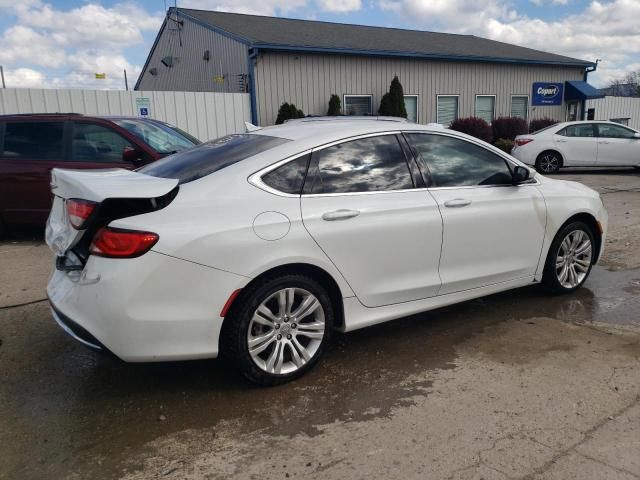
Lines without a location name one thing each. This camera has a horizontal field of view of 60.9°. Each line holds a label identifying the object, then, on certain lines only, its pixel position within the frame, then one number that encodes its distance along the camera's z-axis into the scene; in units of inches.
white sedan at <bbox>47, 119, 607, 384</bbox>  113.4
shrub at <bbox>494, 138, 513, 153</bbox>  726.7
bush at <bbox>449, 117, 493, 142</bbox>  759.7
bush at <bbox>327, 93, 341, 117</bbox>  680.4
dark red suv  270.1
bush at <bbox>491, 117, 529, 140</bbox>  813.2
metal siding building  653.9
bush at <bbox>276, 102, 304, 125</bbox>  633.6
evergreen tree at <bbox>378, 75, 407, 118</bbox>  717.3
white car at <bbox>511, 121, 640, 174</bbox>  564.4
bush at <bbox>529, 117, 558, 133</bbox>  860.0
